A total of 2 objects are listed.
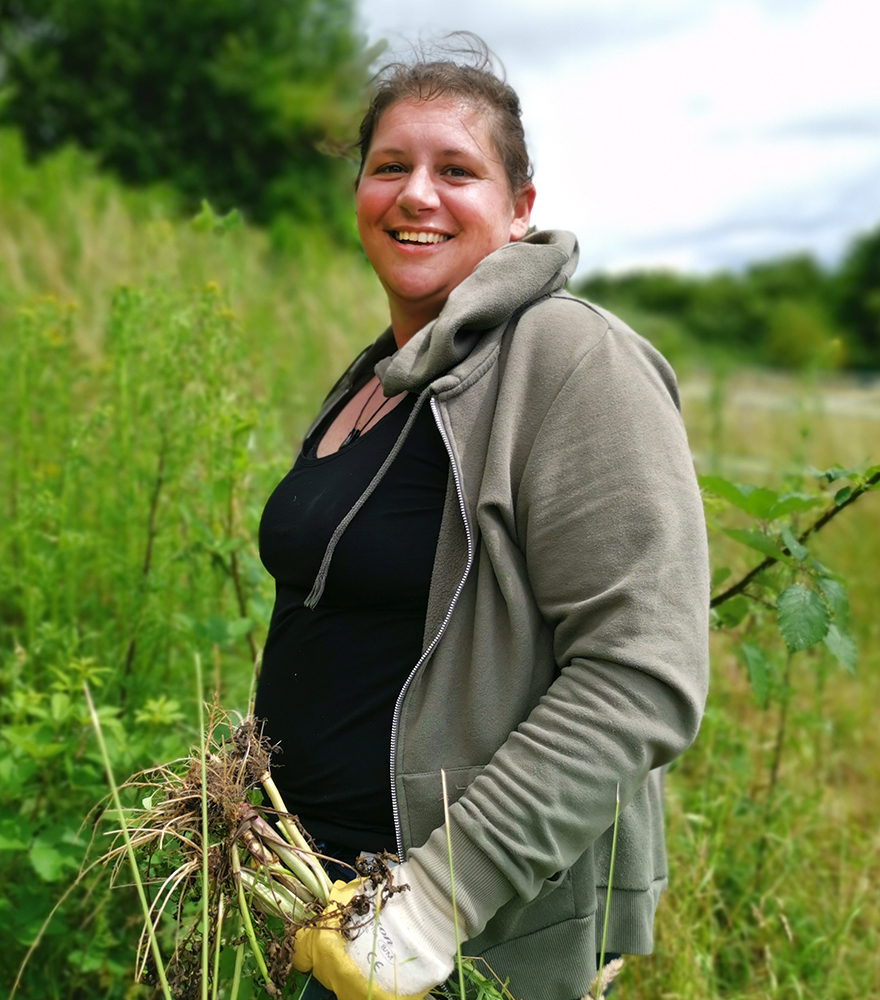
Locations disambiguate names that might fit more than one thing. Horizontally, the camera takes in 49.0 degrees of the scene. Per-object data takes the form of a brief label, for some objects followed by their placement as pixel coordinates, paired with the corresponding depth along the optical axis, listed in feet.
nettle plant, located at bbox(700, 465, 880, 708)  5.48
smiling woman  3.91
